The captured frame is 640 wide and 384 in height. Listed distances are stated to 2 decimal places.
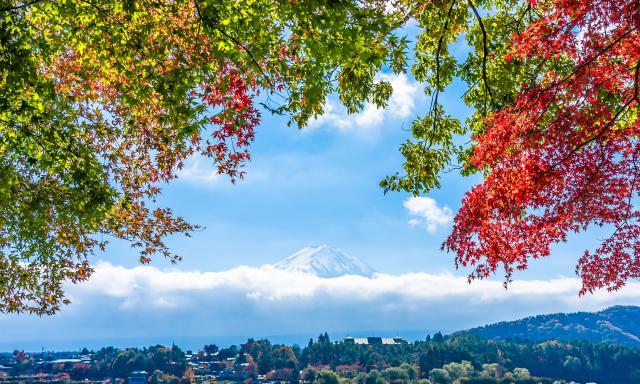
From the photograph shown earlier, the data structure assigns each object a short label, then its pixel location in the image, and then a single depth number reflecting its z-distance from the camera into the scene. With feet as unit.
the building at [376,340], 556.27
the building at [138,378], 412.87
